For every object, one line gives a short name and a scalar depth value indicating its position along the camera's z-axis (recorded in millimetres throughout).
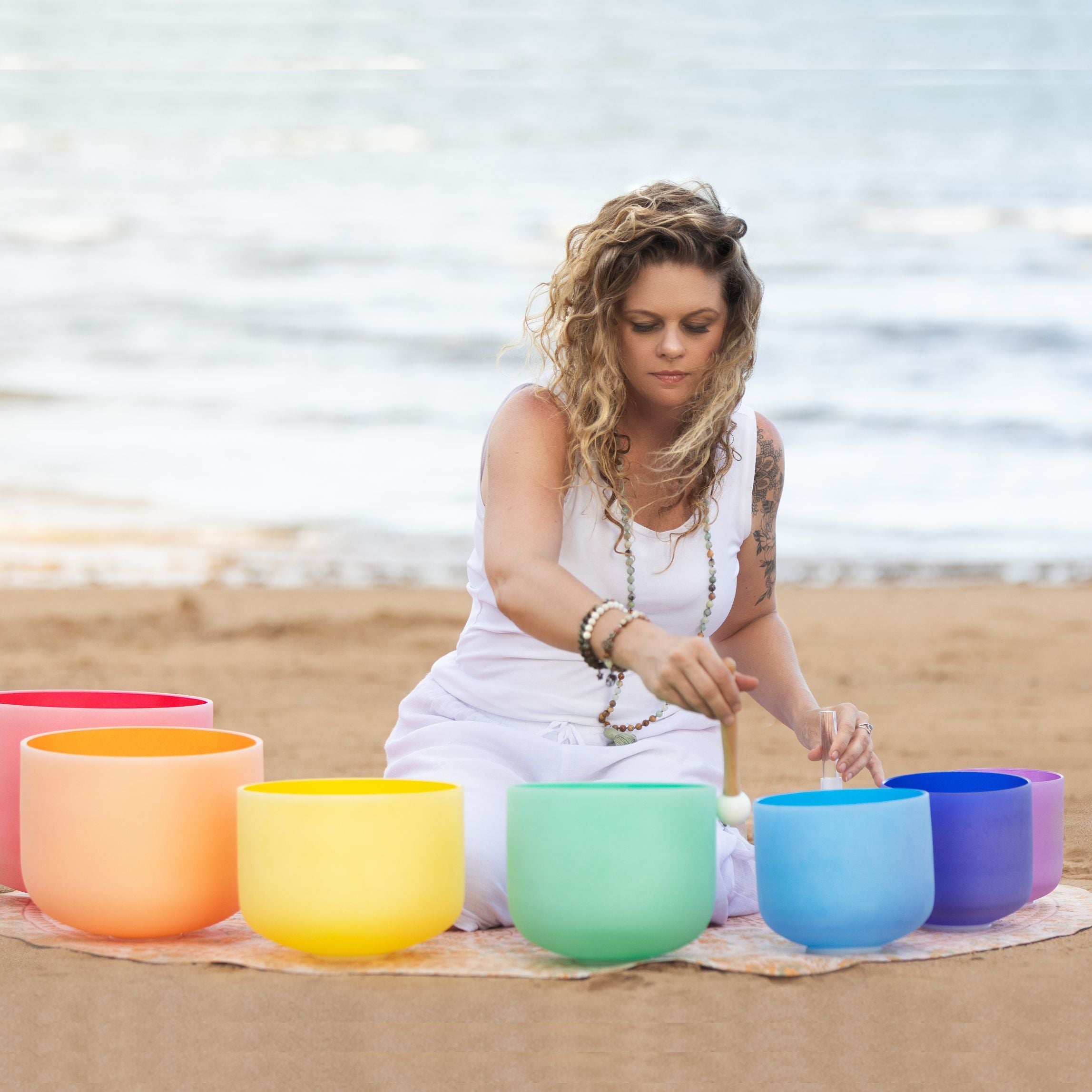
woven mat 4461
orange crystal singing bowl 4516
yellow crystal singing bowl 4250
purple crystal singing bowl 5348
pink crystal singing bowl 5281
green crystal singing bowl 4242
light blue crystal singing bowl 4430
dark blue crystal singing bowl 4855
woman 5258
